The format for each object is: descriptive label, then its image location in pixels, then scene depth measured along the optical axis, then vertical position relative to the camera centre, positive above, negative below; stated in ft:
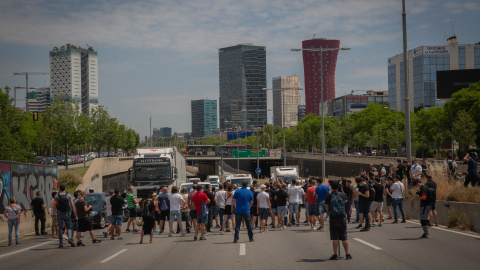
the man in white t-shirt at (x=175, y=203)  58.08 -6.00
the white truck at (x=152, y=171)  104.94 -4.32
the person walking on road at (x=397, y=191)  61.67 -5.14
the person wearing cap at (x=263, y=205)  58.54 -6.34
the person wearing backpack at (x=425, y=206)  48.19 -5.46
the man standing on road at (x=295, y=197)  65.36 -6.10
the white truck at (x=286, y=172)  124.06 -5.94
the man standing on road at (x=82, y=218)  53.06 -6.93
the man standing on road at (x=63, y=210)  52.13 -6.07
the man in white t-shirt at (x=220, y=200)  63.77 -6.27
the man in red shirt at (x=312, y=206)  60.70 -6.80
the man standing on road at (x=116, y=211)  56.29 -6.74
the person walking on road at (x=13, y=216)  55.52 -6.98
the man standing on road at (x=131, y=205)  63.26 -6.74
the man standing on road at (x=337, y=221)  37.29 -5.24
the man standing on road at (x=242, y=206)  49.78 -5.55
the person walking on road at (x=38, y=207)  62.13 -6.78
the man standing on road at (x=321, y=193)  57.31 -5.00
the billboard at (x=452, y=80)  281.54 +36.72
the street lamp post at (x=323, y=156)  117.56 -1.93
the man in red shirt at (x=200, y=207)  53.83 -5.98
